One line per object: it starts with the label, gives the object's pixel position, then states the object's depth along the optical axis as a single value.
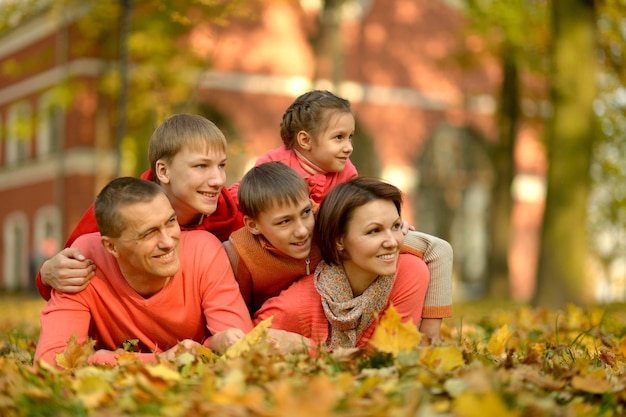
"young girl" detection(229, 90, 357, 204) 4.97
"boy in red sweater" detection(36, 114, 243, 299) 4.57
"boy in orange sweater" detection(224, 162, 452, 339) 4.35
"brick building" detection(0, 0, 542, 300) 25.05
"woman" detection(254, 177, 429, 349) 4.27
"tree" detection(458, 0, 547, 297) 17.80
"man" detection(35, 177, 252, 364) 4.11
